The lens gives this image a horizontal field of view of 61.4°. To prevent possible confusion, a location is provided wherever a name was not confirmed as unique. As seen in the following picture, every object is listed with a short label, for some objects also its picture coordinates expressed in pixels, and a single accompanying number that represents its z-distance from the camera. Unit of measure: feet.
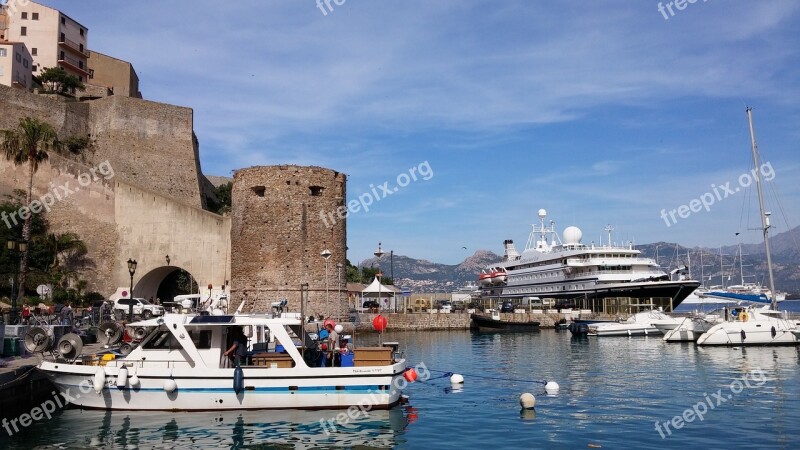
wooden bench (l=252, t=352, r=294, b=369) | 50.26
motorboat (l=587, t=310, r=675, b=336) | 132.05
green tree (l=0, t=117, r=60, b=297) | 105.94
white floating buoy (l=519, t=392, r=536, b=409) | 50.16
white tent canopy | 160.04
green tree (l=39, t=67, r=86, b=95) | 171.88
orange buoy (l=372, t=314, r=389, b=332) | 59.93
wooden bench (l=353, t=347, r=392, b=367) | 50.94
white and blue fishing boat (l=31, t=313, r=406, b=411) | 49.03
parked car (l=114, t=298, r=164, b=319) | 92.32
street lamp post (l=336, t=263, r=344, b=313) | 110.75
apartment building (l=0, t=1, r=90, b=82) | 199.31
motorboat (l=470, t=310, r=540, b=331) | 155.74
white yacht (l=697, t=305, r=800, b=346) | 104.58
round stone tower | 105.91
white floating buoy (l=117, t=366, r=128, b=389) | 48.24
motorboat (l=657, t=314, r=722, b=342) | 114.32
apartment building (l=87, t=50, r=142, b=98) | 206.18
